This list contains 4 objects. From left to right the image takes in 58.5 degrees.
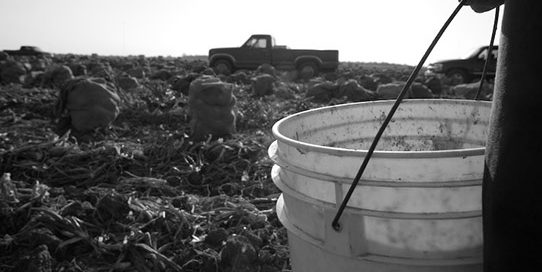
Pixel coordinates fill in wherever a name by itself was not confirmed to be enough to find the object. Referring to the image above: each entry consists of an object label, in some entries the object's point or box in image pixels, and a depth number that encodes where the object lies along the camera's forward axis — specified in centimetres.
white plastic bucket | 106
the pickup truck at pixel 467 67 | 1563
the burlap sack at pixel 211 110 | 584
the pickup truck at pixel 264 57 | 1745
